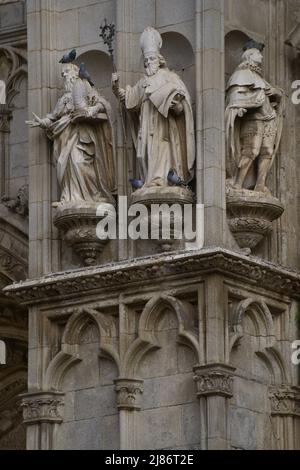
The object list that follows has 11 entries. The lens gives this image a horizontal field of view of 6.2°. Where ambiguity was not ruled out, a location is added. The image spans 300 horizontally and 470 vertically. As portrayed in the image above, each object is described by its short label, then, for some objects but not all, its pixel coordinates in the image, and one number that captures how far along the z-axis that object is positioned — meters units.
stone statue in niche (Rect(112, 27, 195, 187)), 28.31
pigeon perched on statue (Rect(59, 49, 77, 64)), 29.25
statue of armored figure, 28.47
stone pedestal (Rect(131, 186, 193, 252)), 28.12
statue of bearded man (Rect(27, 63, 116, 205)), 28.92
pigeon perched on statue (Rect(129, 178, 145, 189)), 28.41
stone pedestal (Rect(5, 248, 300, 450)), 27.70
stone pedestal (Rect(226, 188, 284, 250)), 28.34
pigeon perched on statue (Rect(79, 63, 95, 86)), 29.16
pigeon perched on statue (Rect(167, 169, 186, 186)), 28.19
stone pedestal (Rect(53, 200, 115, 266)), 28.70
